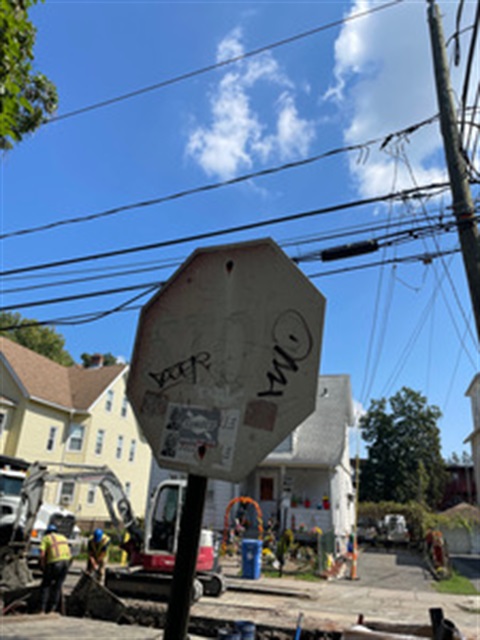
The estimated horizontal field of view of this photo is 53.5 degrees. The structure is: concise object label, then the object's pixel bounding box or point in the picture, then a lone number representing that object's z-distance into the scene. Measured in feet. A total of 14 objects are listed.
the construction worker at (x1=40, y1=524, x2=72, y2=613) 29.45
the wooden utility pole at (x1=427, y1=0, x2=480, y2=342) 19.36
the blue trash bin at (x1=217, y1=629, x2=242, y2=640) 16.62
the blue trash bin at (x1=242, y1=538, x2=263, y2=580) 49.64
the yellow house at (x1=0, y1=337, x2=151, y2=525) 81.00
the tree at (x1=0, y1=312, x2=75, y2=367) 149.69
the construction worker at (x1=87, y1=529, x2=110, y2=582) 36.96
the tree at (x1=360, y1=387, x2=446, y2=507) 171.12
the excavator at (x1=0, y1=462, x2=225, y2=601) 37.47
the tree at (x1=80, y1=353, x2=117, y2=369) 122.01
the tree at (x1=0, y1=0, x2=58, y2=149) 15.65
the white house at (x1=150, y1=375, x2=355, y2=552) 75.20
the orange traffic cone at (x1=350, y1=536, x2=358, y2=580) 54.51
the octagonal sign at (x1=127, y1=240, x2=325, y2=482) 5.95
